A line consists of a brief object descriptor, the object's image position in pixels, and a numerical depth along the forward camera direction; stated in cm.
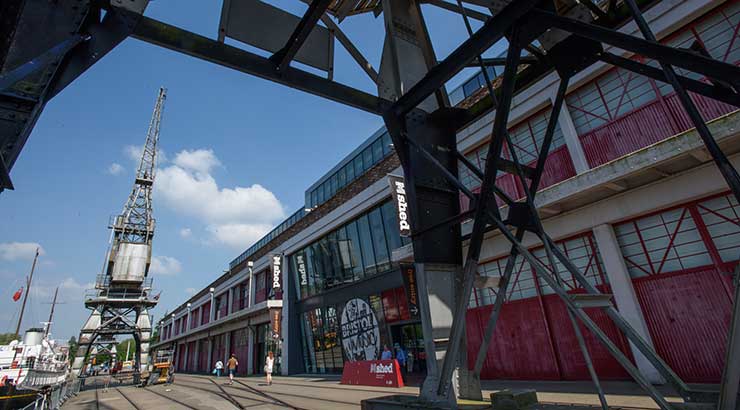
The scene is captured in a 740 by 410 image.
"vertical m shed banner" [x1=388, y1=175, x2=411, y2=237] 1305
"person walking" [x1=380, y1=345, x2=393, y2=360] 1392
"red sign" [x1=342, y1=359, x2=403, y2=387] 1177
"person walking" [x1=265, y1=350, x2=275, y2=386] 1597
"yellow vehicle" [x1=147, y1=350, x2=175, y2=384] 2338
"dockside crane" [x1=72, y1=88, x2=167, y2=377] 2994
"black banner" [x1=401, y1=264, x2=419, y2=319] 1170
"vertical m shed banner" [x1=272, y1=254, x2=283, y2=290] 2286
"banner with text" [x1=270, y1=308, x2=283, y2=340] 2143
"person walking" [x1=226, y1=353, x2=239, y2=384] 1914
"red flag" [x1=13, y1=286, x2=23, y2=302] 4078
